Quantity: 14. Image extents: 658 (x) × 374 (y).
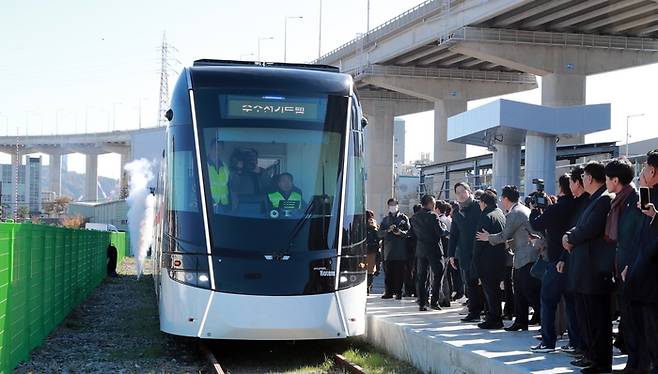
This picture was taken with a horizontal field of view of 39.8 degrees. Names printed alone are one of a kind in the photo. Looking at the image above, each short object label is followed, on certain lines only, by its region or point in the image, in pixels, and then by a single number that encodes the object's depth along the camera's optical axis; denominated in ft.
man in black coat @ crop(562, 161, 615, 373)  25.93
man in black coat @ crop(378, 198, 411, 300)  52.16
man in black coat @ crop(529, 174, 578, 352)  29.99
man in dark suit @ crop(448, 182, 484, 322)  39.32
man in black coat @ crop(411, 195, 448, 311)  44.60
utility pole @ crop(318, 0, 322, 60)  197.75
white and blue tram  33.60
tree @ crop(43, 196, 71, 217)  392.47
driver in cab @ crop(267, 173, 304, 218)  34.96
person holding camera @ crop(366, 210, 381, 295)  55.36
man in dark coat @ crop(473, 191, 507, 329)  36.65
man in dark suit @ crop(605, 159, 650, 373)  24.09
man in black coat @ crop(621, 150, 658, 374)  22.95
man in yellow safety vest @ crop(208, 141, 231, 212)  34.76
